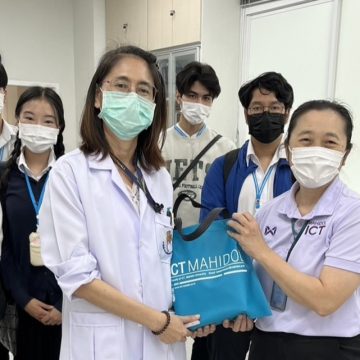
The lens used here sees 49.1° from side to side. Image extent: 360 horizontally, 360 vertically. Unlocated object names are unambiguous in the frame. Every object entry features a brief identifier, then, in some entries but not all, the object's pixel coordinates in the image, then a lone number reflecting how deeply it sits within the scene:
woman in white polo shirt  1.09
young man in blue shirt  1.71
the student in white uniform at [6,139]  2.13
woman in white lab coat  1.05
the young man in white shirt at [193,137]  2.15
